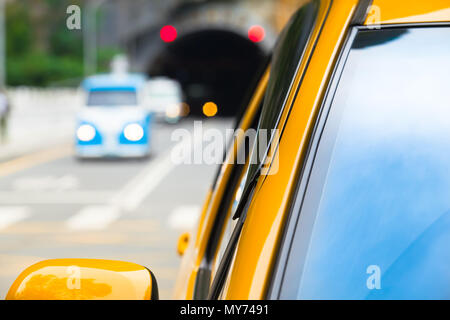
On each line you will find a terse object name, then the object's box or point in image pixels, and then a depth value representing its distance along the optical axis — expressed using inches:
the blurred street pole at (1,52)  934.0
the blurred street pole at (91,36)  1786.4
